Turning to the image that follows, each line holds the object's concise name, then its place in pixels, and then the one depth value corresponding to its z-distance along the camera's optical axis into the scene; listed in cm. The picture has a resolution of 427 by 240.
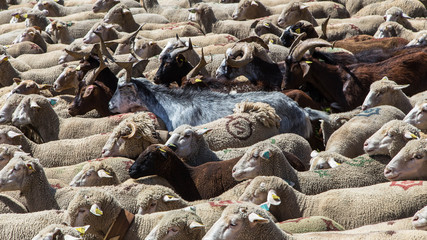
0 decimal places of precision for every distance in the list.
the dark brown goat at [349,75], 2112
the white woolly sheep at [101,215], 1295
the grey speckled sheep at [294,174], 1458
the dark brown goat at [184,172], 1558
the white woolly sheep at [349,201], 1302
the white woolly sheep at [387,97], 1928
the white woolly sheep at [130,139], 1781
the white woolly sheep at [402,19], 2817
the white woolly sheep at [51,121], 2028
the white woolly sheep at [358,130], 1752
